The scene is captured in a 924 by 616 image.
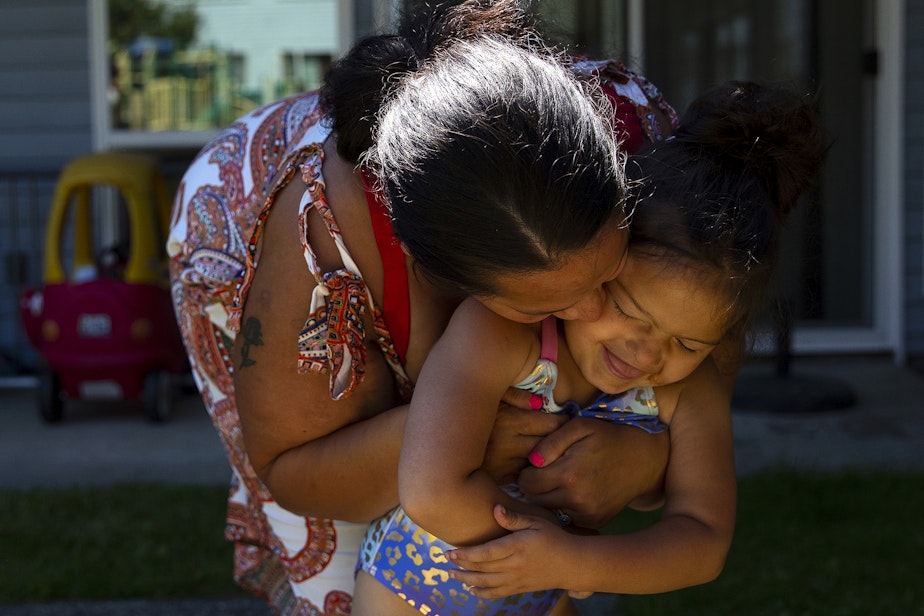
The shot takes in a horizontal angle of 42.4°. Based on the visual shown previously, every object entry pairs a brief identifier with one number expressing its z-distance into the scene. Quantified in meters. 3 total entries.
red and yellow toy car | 5.36
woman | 1.62
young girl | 1.73
